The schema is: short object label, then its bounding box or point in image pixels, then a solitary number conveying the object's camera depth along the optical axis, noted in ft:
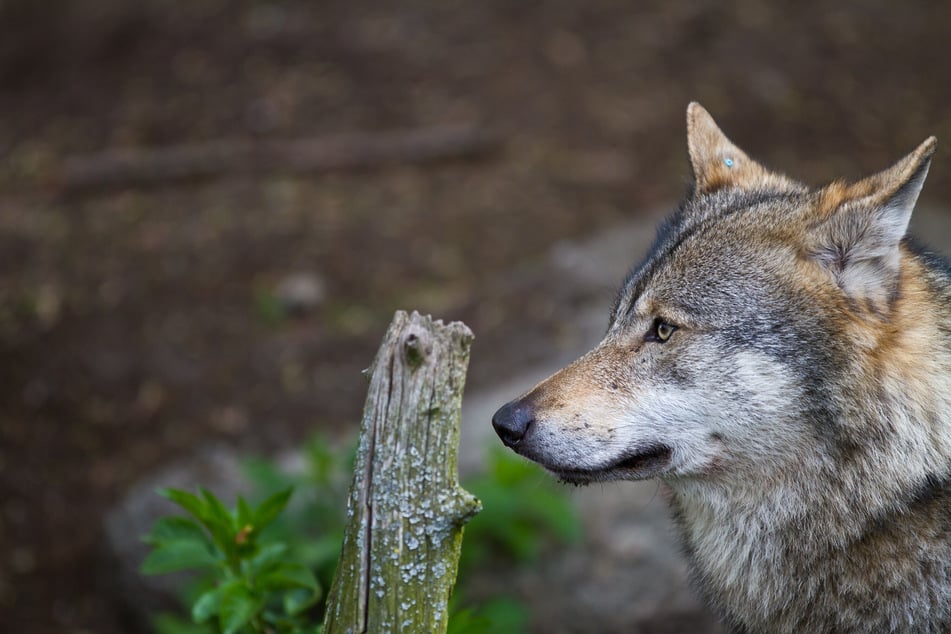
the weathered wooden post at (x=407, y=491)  16.49
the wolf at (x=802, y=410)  19.90
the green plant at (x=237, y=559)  20.39
